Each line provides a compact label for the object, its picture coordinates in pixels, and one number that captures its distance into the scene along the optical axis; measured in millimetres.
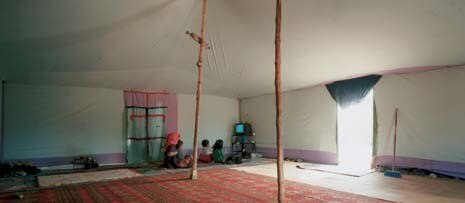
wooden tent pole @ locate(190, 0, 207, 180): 5715
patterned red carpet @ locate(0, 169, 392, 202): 4188
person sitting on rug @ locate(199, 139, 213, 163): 8414
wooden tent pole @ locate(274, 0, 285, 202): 3199
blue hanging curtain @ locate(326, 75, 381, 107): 6844
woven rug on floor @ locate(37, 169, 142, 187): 5441
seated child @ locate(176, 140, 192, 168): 7285
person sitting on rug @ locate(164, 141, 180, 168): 7254
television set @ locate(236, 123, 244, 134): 10141
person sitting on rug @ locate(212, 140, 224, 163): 8180
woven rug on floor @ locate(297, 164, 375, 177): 6113
